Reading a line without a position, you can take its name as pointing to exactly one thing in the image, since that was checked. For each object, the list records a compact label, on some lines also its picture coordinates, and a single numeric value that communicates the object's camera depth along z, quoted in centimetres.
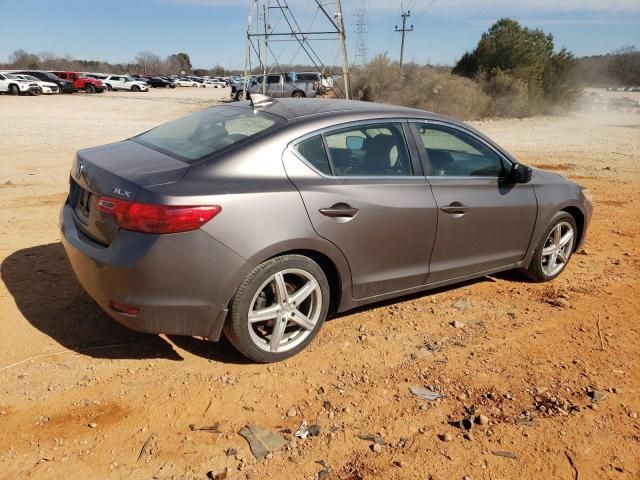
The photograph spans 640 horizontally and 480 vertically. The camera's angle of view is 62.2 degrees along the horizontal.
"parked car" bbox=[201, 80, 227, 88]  7381
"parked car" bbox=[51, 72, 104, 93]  4419
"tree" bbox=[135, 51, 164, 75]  11675
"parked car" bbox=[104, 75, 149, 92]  5053
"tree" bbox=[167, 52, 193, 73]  12594
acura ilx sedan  296
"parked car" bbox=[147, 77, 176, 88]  6350
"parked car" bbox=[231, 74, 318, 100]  3241
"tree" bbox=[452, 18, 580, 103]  3369
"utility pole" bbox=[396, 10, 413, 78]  5488
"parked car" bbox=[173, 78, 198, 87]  7151
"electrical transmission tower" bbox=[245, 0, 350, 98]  1822
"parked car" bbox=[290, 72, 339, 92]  3380
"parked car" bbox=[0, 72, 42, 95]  3778
